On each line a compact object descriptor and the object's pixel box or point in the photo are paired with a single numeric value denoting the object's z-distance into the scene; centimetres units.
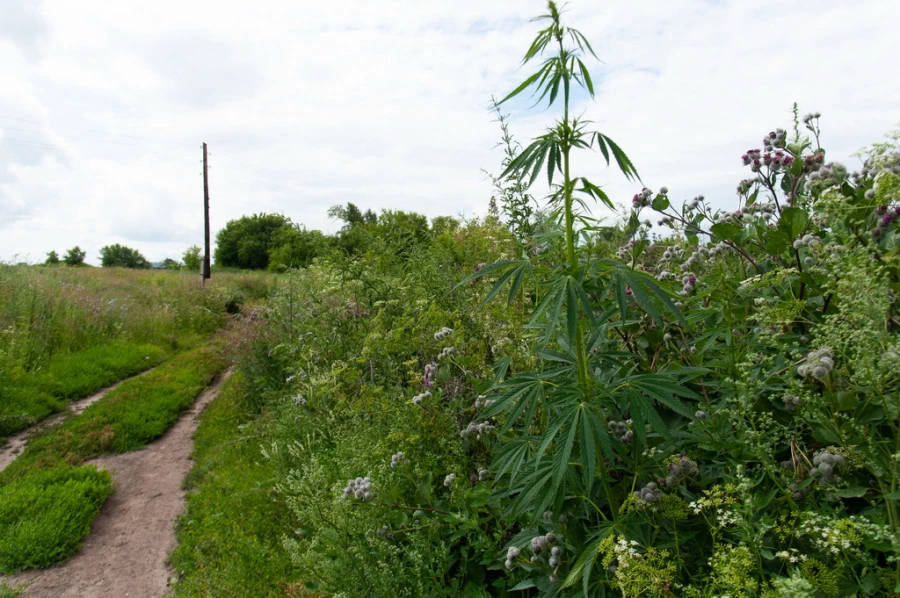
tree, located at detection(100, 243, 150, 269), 5467
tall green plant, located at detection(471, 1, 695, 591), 162
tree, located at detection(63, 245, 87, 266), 3447
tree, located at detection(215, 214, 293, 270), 4482
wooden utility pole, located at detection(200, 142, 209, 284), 2628
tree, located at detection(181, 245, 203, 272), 4109
